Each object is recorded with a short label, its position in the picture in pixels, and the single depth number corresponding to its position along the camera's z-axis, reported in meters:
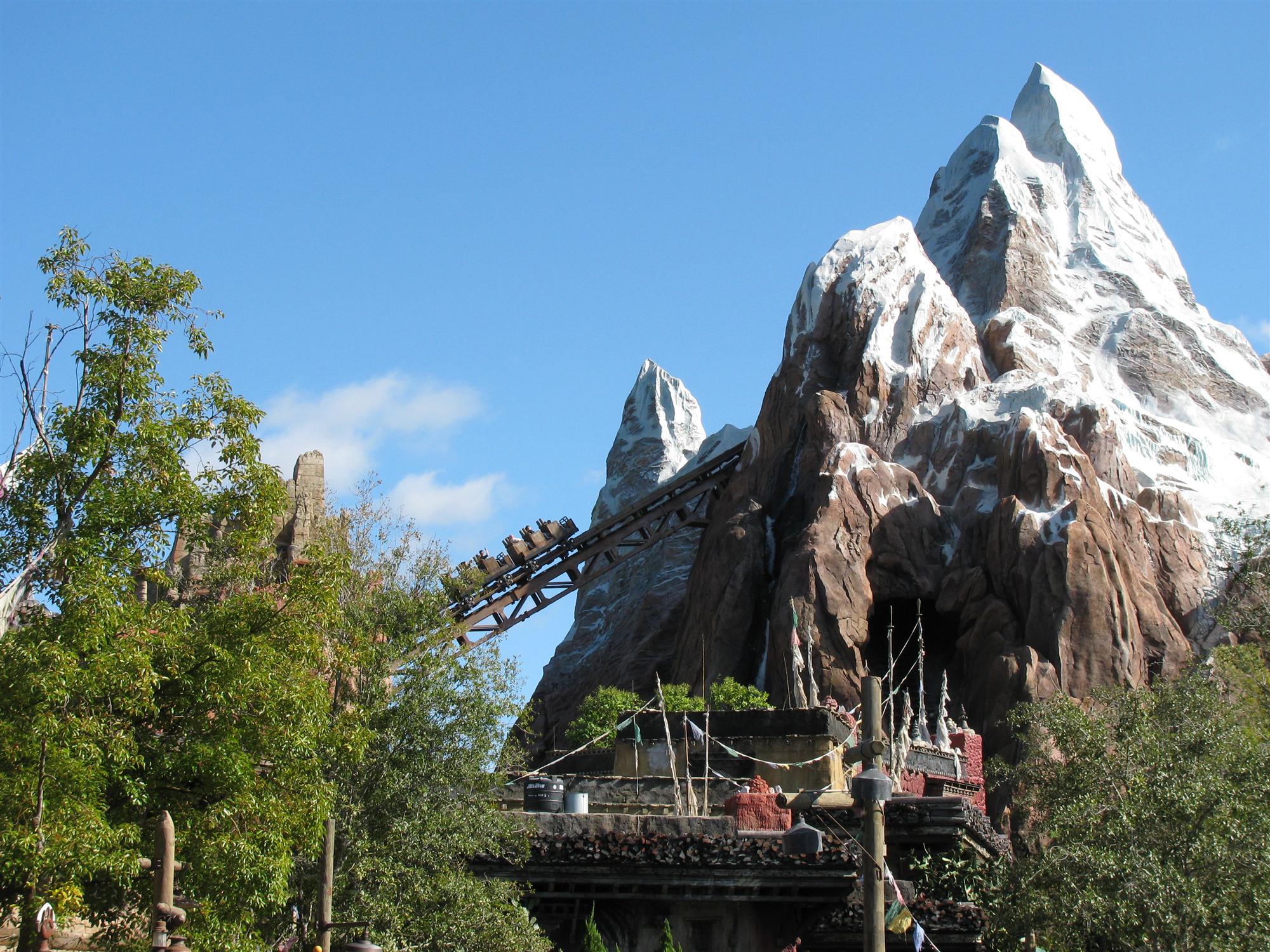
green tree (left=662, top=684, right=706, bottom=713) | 44.88
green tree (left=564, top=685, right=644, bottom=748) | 46.44
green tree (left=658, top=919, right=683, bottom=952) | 17.92
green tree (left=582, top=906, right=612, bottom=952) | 18.19
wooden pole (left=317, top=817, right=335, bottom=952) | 16.00
